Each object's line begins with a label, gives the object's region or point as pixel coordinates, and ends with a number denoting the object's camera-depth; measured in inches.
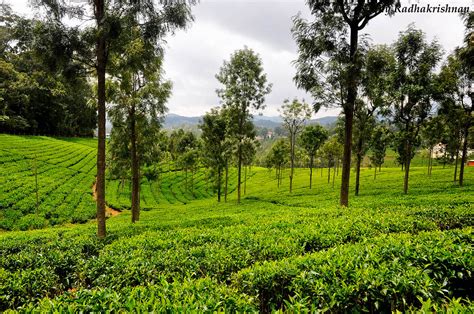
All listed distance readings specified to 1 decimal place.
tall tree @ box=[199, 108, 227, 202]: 1398.9
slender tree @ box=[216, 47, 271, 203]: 1186.6
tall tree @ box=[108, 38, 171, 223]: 722.8
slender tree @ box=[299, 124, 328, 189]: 1738.4
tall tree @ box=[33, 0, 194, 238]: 431.8
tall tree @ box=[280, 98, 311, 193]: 1502.2
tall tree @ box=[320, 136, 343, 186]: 1927.9
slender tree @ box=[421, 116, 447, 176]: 1270.3
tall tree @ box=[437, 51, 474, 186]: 1044.5
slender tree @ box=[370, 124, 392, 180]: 1190.5
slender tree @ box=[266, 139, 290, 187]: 2018.9
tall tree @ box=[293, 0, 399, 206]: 556.1
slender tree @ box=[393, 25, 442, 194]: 1005.8
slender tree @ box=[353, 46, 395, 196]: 655.8
